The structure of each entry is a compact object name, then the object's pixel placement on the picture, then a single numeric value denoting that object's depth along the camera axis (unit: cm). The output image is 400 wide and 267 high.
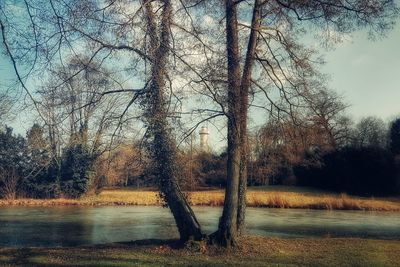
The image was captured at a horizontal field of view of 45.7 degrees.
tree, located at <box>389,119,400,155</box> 4452
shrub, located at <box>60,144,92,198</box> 3519
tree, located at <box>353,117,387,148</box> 5703
